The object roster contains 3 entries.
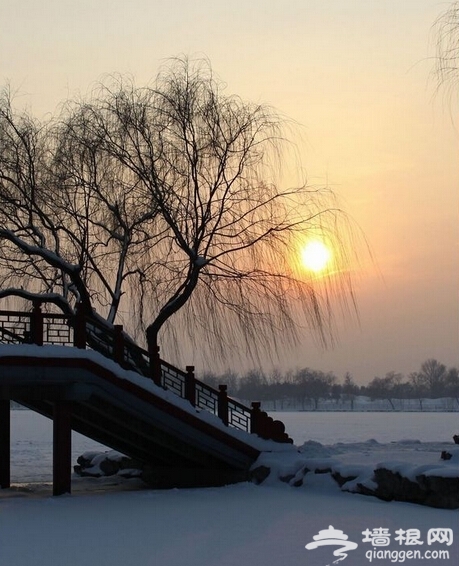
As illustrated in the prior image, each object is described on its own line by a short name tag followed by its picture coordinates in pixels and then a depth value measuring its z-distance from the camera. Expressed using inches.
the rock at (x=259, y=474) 717.3
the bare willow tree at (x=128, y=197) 785.6
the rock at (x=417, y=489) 563.5
